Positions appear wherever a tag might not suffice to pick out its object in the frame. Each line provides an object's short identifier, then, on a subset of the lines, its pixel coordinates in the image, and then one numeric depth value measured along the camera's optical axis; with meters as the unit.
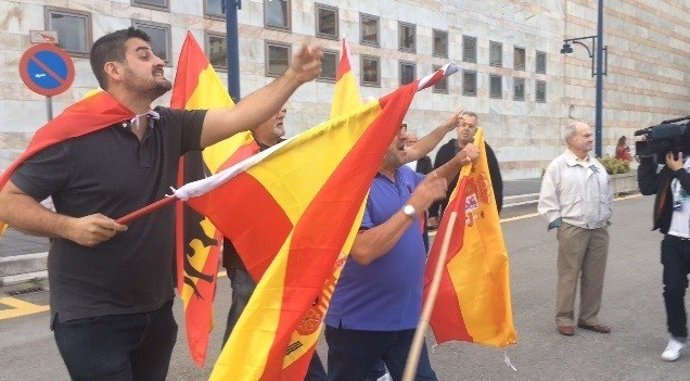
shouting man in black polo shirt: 2.38
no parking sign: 8.70
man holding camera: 4.94
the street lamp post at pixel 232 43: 11.84
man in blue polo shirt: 3.02
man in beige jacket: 5.71
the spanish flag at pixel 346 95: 4.07
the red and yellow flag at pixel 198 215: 3.51
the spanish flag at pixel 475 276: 3.70
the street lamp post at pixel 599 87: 24.23
